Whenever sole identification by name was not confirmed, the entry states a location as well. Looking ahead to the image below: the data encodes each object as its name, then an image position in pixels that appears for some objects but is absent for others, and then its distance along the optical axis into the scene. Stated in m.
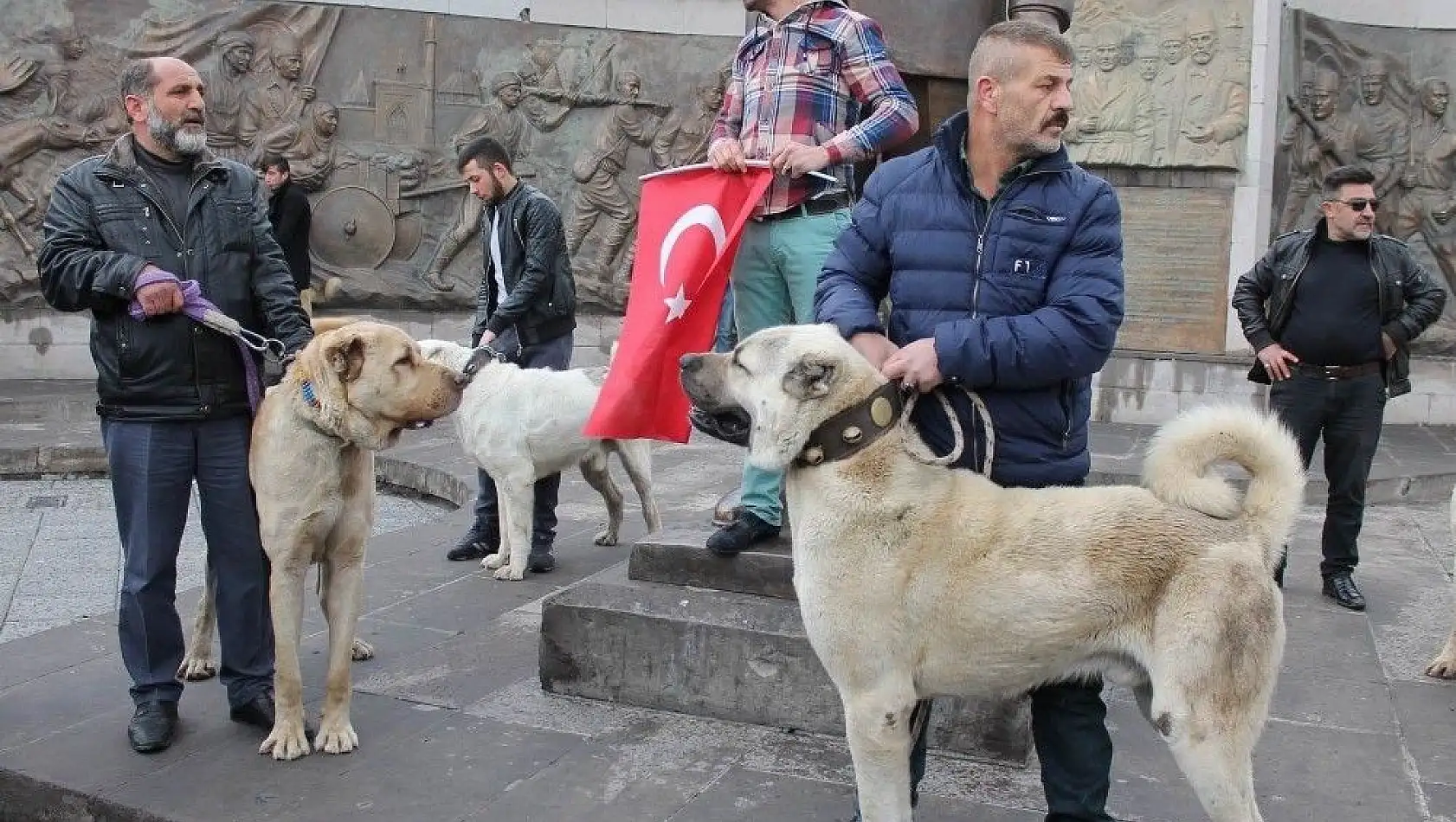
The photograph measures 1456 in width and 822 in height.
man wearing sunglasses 6.94
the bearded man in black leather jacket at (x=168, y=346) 4.49
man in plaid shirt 4.77
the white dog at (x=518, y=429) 7.05
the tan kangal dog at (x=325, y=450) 4.40
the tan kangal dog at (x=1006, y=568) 2.99
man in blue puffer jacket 3.26
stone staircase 4.49
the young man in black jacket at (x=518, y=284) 7.46
